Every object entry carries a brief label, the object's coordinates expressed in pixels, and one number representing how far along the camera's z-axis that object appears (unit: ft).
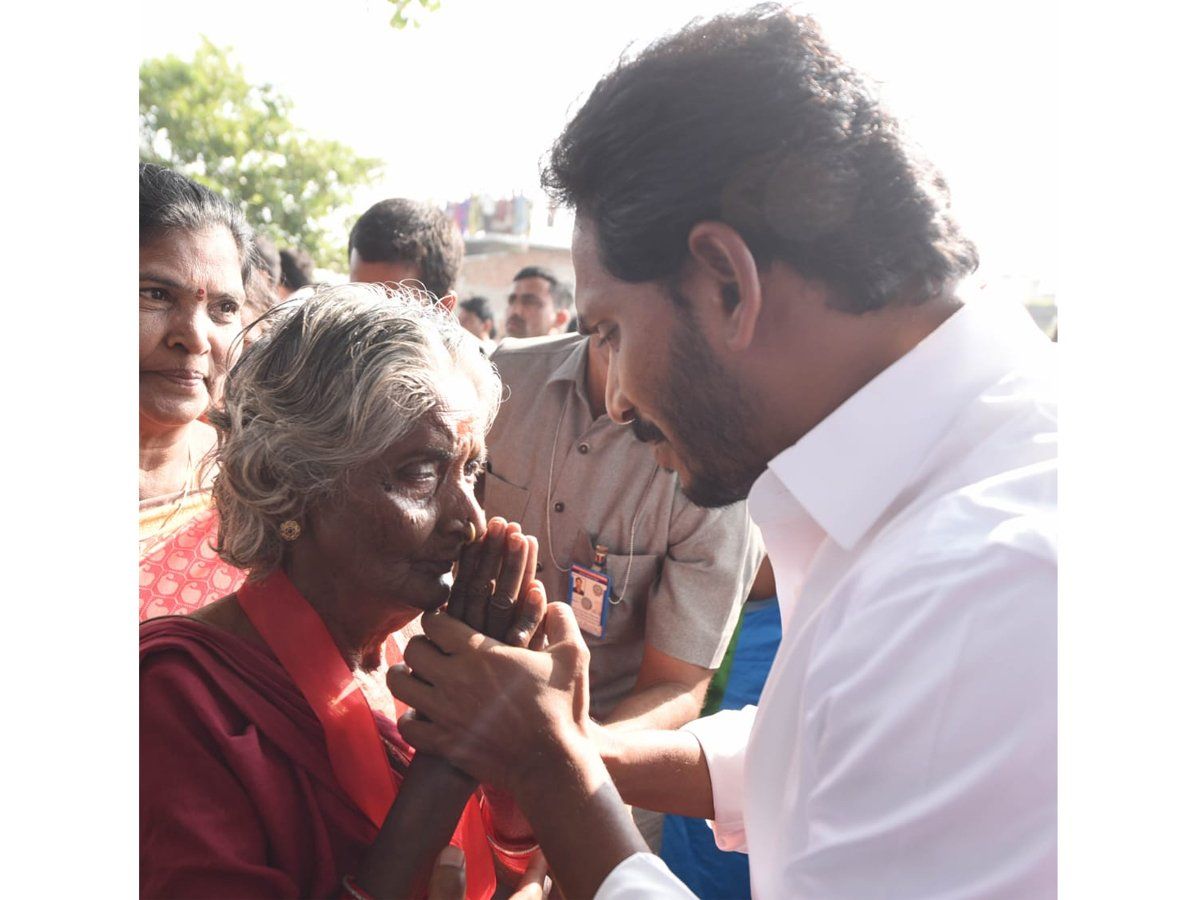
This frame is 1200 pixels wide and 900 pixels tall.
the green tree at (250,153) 69.41
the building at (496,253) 49.06
